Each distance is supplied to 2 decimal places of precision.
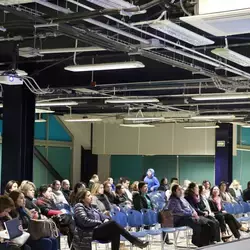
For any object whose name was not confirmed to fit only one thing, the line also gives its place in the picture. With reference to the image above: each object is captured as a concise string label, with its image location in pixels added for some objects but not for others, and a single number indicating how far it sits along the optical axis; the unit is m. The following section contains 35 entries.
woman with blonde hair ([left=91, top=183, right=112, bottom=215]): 11.29
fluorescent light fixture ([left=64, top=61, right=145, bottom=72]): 9.75
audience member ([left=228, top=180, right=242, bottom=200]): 17.76
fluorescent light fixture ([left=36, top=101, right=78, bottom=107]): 16.11
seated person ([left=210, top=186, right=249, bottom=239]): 12.95
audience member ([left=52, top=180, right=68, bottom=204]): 12.40
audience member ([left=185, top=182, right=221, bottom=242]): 11.98
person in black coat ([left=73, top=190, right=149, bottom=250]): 9.30
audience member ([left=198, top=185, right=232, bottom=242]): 12.59
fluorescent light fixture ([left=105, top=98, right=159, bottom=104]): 15.76
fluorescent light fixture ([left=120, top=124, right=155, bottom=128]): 22.24
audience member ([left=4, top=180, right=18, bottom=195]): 10.95
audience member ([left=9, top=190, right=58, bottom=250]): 8.48
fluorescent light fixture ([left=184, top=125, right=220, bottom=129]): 22.00
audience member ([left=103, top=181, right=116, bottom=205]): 13.10
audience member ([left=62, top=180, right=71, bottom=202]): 14.91
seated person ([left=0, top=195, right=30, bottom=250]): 8.17
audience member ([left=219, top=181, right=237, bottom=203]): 15.62
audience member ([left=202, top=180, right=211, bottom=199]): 14.60
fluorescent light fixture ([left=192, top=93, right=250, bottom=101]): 13.48
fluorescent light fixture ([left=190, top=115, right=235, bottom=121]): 19.91
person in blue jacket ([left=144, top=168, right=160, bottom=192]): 17.80
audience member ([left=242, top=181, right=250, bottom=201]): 17.91
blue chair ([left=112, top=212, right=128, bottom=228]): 10.58
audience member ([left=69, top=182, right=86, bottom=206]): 12.46
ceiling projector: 9.97
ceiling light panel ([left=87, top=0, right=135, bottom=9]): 6.75
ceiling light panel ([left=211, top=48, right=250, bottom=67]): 8.77
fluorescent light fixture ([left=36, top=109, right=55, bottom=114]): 17.37
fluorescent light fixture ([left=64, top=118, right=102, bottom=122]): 21.06
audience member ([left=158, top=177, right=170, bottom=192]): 17.91
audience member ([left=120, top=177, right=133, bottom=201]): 14.60
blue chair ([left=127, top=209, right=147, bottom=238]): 11.09
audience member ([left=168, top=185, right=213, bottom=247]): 11.70
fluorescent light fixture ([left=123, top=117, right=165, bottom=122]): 19.84
